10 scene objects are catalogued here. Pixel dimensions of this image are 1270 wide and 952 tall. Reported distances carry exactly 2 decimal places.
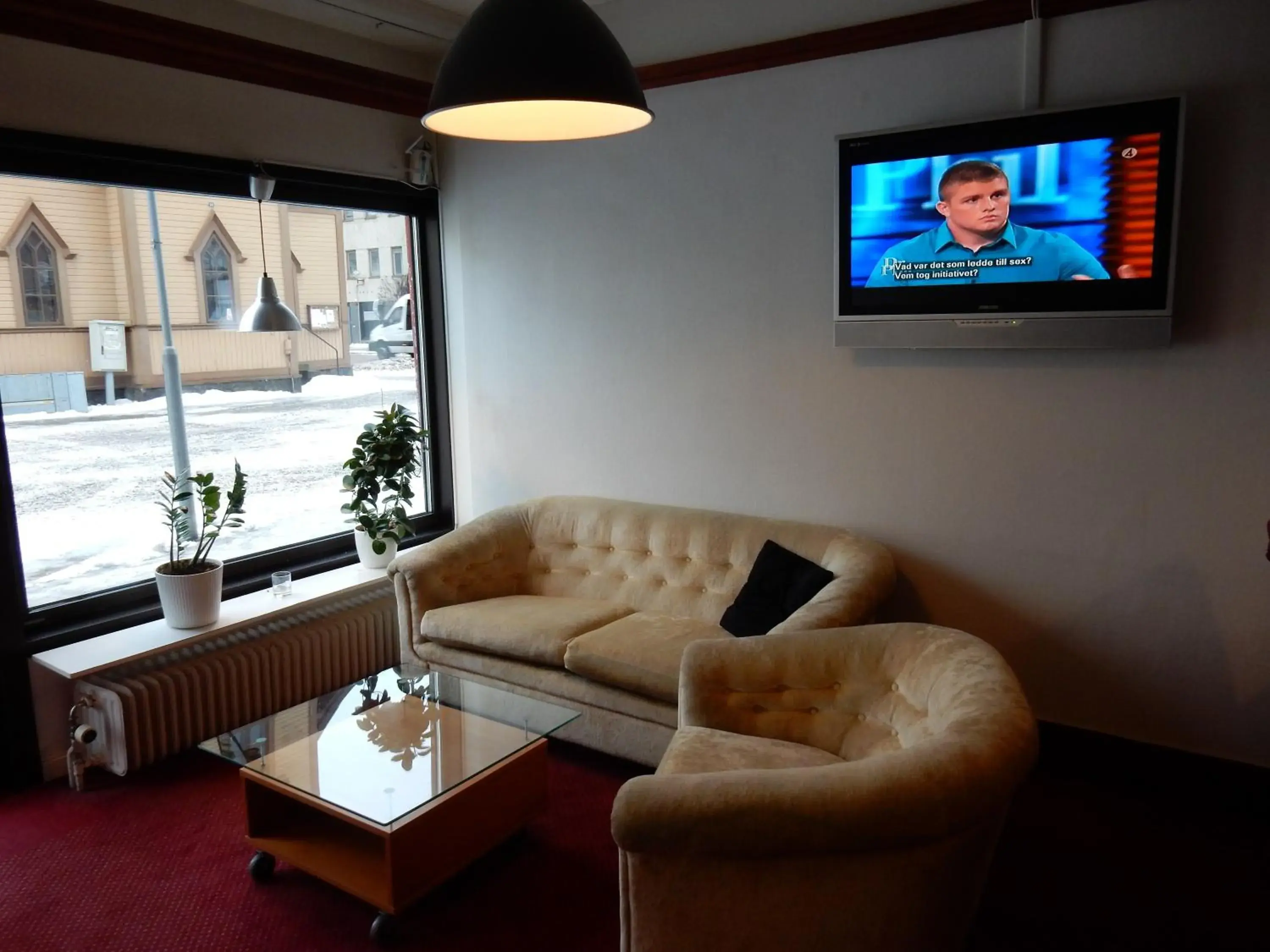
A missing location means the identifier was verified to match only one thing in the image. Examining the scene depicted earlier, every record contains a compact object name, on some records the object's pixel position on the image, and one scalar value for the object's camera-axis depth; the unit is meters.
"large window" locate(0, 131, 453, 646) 3.40
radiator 3.31
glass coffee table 2.46
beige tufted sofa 3.22
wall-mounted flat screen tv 2.90
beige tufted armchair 1.76
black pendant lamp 2.03
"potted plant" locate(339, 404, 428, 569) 4.19
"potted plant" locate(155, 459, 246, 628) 3.45
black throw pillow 3.32
